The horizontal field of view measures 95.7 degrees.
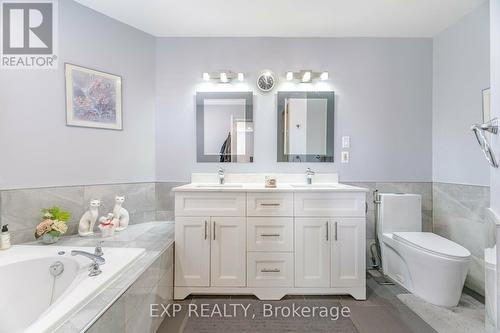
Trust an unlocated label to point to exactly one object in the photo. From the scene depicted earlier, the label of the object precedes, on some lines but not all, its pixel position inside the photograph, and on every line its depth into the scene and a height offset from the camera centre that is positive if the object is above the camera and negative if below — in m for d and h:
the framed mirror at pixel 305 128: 2.39 +0.40
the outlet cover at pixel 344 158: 2.40 +0.08
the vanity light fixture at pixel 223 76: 2.31 +0.92
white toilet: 1.70 -0.72
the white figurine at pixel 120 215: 2.10 -0.46
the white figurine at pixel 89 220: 1.92 -0.47
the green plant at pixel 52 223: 1.69 -0.44
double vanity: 1.91 -0.64
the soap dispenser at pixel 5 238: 1.56 -0.51
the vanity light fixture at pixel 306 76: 2.31 +0.93
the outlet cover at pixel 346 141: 2.40 +0.26
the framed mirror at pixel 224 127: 2.39 +0.41
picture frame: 1.94 +0.61
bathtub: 1.23 -0.65
